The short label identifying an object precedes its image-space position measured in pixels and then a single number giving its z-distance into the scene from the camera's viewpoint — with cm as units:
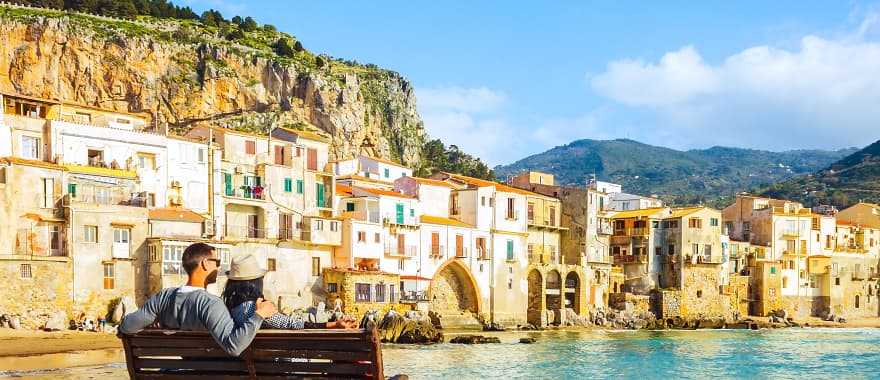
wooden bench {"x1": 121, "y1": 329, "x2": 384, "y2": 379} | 848
